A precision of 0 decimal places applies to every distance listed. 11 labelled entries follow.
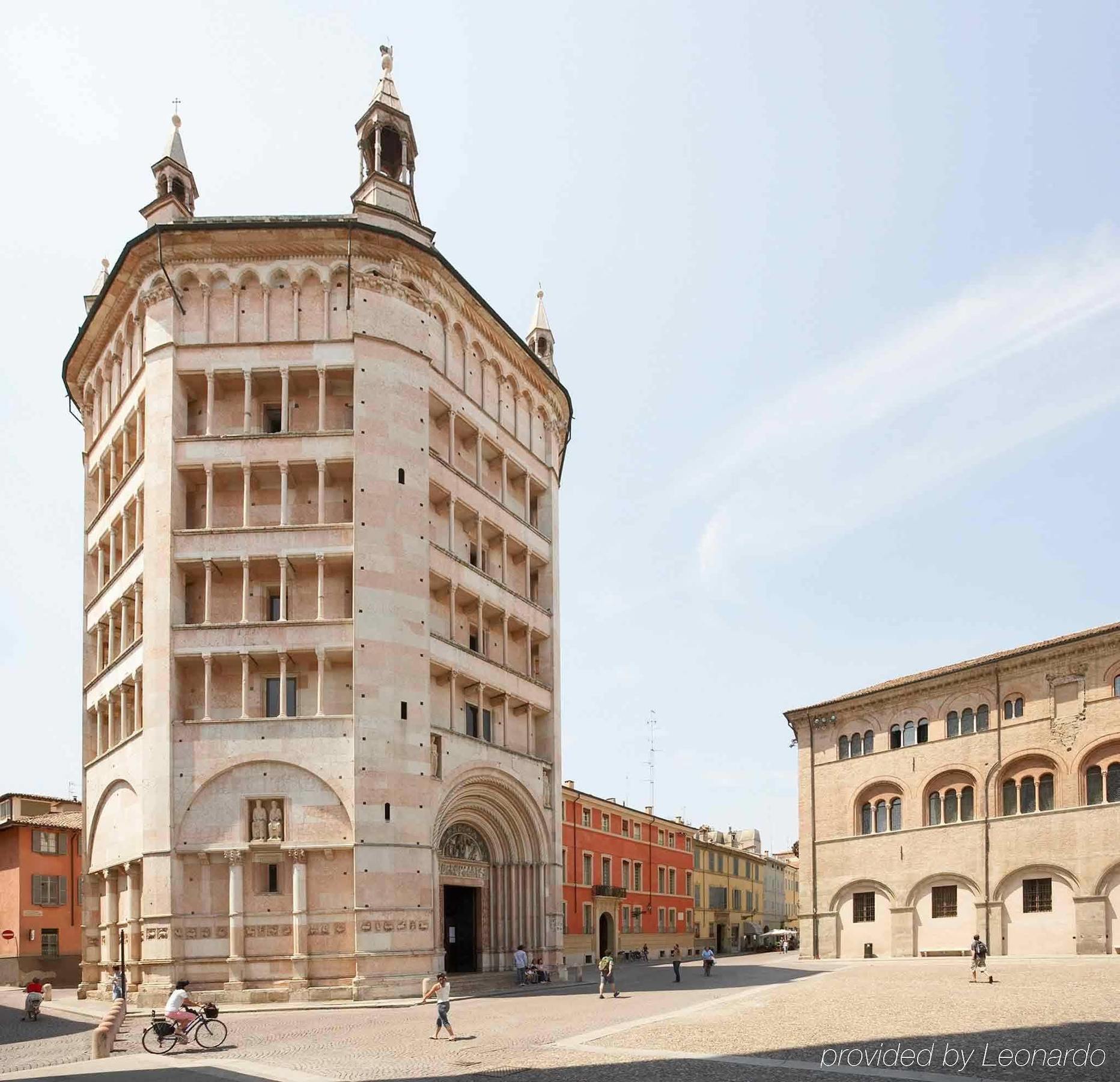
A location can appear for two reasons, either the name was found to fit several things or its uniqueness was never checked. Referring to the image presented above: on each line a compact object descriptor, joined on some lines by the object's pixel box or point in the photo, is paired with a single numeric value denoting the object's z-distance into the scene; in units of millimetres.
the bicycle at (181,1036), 23516
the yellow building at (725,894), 92938
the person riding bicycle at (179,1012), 23750
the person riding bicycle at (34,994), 32562
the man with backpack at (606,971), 34938
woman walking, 24234
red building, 67500
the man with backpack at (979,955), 37125
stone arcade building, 49719
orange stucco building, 55844
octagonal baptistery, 35844
